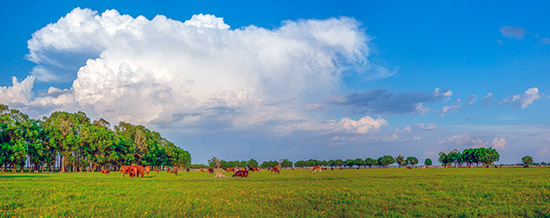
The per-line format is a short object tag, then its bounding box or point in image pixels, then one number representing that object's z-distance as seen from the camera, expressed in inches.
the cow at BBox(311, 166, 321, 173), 3434.5
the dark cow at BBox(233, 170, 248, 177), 2314.5
